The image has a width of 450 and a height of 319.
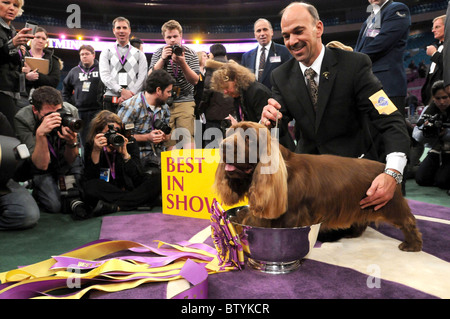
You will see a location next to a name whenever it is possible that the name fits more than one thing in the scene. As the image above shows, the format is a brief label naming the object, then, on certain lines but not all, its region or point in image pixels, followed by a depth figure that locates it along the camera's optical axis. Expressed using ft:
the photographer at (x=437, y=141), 13.12
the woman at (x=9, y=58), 9.25
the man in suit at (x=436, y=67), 15.62
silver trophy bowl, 5.21
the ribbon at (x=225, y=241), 5.48
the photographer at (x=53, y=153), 9.27
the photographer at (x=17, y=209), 8.37
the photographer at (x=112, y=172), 10.32
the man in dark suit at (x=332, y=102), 6.01
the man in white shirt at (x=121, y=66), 14.70
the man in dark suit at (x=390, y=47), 10.47
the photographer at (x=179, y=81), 13.73
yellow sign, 9.20
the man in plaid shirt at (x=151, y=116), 12.12
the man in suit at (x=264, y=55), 15.58
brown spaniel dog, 5.29
